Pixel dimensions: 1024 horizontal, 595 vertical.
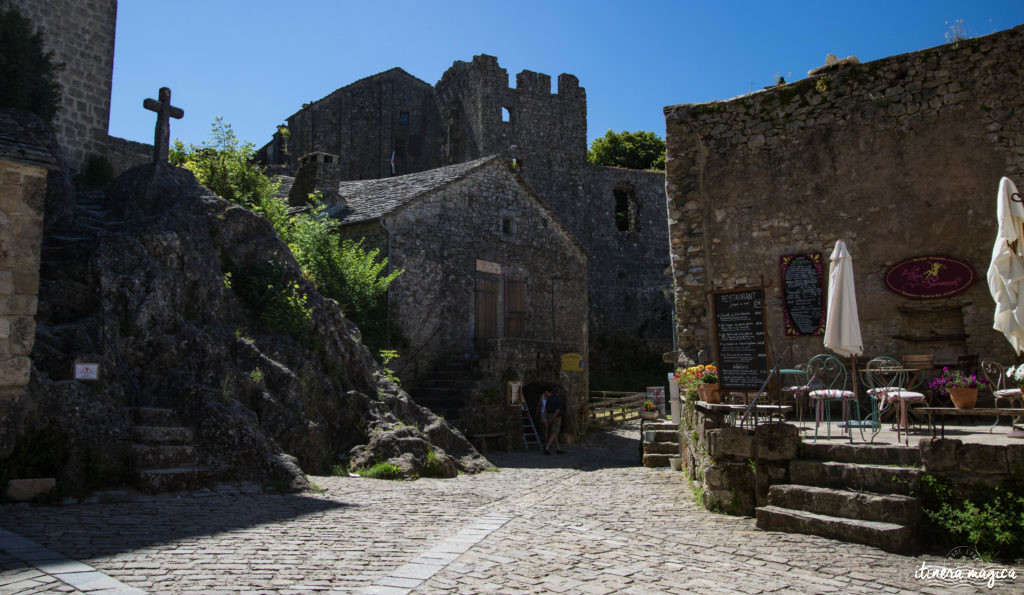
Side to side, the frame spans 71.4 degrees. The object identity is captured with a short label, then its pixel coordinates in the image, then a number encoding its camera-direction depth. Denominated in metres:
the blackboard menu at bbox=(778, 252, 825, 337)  9.77
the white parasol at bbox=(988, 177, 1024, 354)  6.38
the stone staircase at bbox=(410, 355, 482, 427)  15.66
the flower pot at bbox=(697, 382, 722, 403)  8.10
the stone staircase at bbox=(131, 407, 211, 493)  6.94
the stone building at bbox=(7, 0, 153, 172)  13.84
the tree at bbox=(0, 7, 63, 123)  10.94
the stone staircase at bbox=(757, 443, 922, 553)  5.18
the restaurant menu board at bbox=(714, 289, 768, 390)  8.69
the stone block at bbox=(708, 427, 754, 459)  6.46
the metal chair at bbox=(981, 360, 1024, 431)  7.63
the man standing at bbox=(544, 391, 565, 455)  16.03
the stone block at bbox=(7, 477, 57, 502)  6.12
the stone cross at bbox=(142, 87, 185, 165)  11.97
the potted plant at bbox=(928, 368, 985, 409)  6.60
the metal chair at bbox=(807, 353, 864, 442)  9.38
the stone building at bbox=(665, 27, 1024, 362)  8.97
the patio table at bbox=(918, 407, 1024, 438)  5.56
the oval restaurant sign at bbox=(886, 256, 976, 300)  8.94
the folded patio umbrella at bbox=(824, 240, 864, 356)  6.94
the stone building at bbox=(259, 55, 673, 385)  31.28
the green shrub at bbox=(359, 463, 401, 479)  9.37
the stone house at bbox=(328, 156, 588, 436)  16.41
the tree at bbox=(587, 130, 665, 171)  41.06
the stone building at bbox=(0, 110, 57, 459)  6.71
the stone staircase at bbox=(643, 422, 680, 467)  11.95
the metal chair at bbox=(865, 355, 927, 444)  6.31
